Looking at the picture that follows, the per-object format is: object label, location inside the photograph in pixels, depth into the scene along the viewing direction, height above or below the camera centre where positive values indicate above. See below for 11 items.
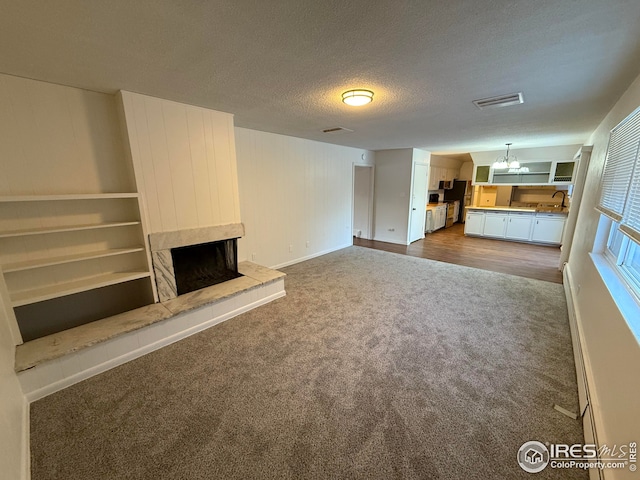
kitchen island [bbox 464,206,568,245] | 6.26 -1.00
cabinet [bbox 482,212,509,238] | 6.95 -1.07
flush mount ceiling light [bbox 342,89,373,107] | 2.29 +0.82
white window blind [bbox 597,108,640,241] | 1.68 +0.05
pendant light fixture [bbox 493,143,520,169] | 5.74 +0.61
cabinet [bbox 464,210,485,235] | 7.29 -1.06
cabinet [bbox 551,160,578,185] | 5.96 +0.30
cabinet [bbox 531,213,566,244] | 6.19 -1.06
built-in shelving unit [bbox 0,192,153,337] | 2.13 -0.57
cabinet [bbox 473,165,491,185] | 7.14 +0.32
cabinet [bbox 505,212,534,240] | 6.58 -1.05
